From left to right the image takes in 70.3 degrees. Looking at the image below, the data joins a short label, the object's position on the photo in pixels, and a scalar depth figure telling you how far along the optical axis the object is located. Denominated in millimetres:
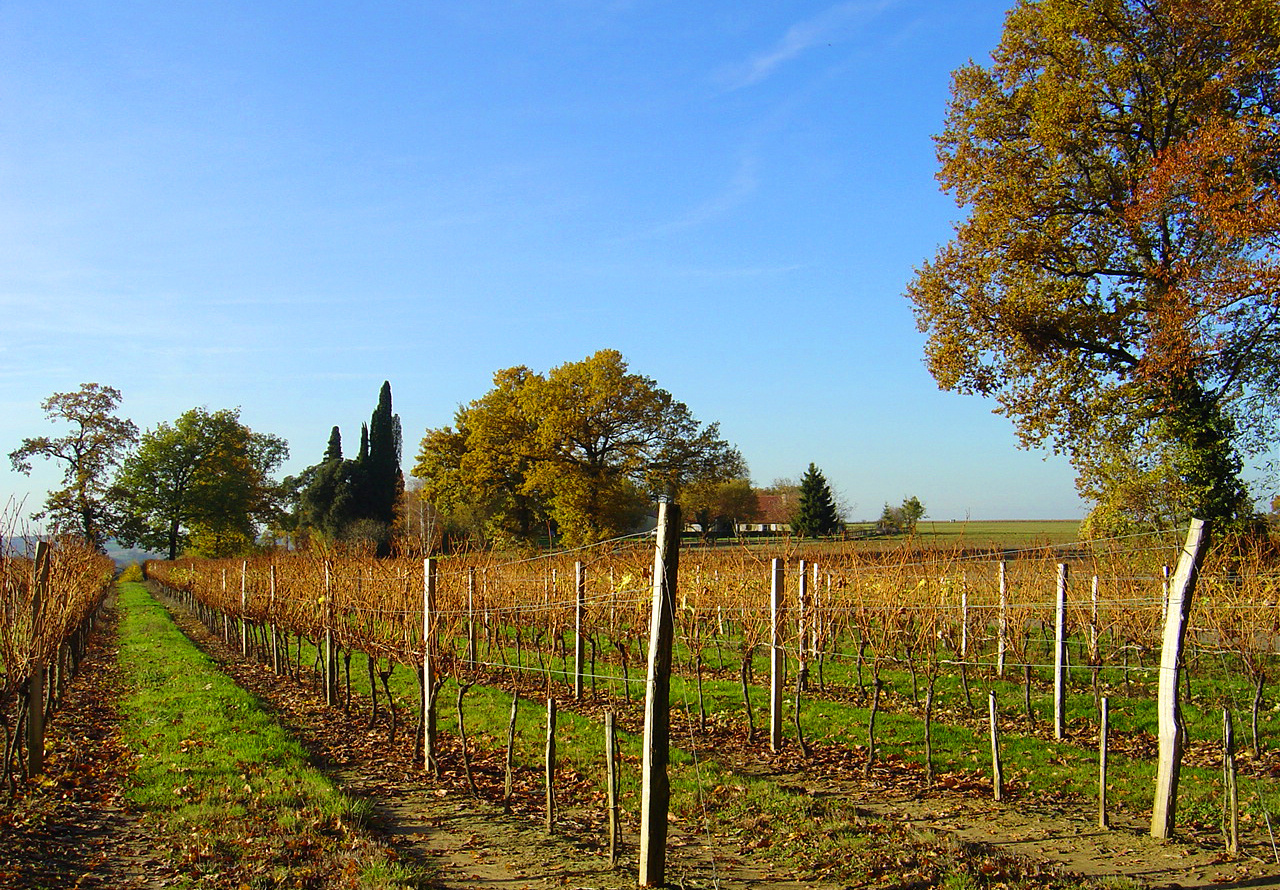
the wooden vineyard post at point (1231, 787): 5906
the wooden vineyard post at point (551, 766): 6668
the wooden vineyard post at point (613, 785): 5879
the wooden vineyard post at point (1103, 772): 6551
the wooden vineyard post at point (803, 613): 9812
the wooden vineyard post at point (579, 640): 12478
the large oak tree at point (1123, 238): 15867
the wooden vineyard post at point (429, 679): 8562
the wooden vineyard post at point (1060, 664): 9851
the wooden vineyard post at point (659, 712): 5328
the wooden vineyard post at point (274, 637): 15586
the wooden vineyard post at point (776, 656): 9422
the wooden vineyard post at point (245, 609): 19103
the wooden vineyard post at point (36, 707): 7980
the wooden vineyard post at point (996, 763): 7273
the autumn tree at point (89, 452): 48781
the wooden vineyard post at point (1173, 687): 6234
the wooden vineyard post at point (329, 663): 12273
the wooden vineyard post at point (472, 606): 15066
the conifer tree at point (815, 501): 50500
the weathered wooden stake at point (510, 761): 7355
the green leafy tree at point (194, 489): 54469
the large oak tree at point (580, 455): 40875
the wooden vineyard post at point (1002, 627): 11630
